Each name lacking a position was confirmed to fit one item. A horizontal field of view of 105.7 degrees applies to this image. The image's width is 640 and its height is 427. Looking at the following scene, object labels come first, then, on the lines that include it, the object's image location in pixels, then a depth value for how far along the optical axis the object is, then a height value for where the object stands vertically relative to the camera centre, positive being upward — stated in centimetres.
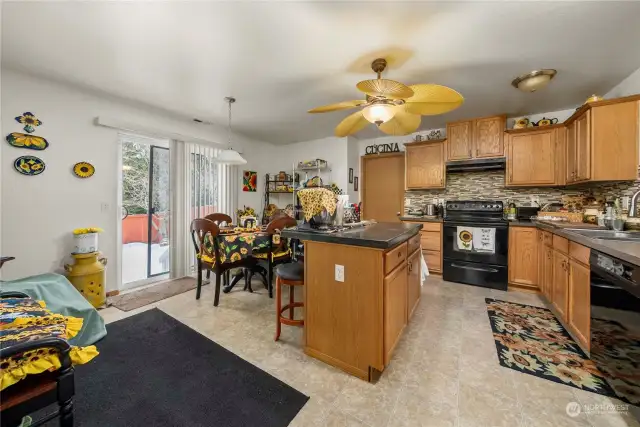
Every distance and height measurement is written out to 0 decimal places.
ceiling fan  170 +88
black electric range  314 -43
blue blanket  175 -67
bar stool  187 -53
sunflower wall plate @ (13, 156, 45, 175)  234 +46
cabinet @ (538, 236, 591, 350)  175 -62
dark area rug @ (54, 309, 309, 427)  131 -110
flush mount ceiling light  229 +128
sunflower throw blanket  84 -52
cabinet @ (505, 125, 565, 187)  309 +74
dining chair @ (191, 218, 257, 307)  257 -49
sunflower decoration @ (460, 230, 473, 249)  329 -36
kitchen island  149 -56
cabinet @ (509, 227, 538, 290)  299 -56
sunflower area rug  144 -105
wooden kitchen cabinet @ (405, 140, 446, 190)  377 +76
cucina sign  456 +123
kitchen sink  177 -18
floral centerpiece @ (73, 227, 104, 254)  257 -31
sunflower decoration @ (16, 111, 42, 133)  237 +90
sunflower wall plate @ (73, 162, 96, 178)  270 +48
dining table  261 -35
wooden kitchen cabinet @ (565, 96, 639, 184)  223 +69
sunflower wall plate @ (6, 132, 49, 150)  231 +70
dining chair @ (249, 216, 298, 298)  275 -46
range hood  341 +69
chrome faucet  200 +3
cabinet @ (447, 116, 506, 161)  337 +106
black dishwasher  118 -61
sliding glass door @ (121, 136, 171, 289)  356 +19
